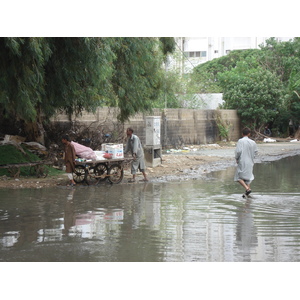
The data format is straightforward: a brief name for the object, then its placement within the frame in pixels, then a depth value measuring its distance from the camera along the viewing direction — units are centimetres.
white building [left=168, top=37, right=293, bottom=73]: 7031
